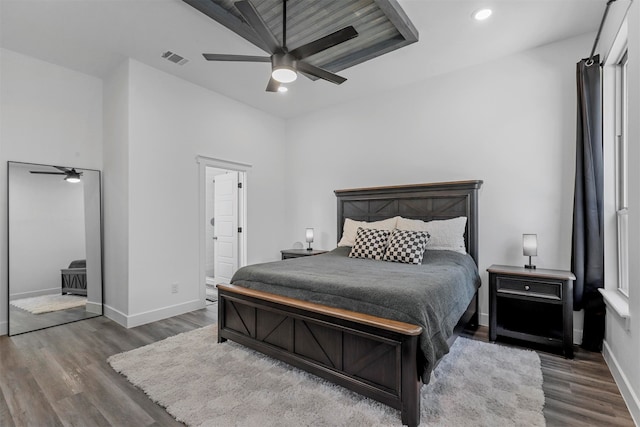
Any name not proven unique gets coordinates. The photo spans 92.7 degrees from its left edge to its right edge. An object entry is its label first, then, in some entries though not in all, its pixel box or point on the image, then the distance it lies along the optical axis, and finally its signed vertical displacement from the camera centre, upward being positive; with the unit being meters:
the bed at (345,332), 1.83 -0.91
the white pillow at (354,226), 3.89 -0.22
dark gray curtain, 2.74 -0.06
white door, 5.25 -0.27
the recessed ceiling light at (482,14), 2.71 +1.76
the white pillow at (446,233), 3.46 -0.28
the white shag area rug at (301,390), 1.87 -1.28
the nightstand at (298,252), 4.69 -0.66
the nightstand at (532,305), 2.73 -1.01
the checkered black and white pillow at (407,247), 3.19 -0.40
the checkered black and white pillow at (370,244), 3.51 -0.41
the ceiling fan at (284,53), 2.04 +1.21
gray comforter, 1.94 -0.59
